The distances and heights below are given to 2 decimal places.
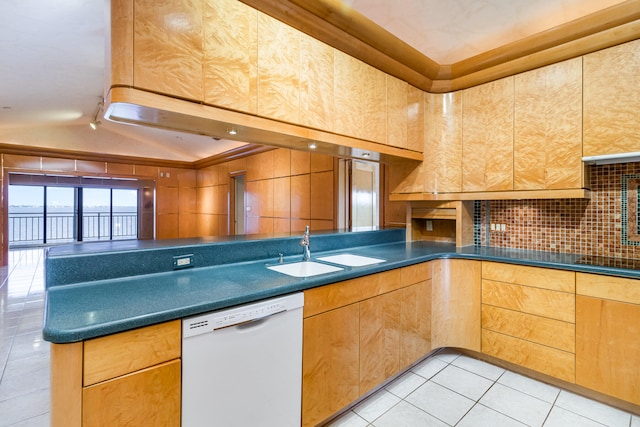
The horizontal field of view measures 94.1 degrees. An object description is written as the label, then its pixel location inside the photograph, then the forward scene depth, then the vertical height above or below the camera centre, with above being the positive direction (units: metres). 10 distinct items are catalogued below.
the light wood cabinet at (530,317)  2.21 -0.83
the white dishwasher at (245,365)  1.27 -0.73
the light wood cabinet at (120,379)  1.01 -0.62
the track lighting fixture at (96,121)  6.00 +2.10
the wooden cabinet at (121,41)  1.35 +0.77
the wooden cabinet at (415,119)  2.91 +0.94
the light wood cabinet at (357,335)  1.72 -0.83
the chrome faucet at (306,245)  2.36 -0.27
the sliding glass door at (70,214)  8.43 -0.09
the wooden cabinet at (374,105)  2.43 +0.91
